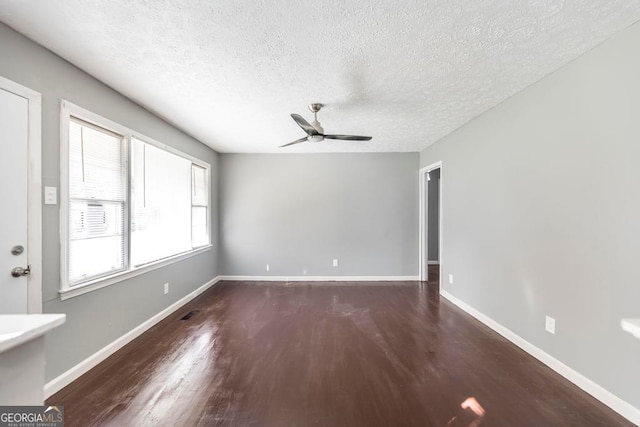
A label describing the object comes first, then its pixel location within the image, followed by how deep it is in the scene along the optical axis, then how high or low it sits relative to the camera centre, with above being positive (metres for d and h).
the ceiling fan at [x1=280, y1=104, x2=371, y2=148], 2.51 +0.87
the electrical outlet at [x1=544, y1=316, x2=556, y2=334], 2.06 -0.97
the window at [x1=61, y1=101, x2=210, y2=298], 1.97 +0.10
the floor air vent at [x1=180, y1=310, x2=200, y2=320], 3.04 -1.35
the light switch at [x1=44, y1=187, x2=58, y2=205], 1.75 +0.12
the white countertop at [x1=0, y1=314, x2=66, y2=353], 0.74 -0.40
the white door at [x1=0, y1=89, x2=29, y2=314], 1.51 +0.07
